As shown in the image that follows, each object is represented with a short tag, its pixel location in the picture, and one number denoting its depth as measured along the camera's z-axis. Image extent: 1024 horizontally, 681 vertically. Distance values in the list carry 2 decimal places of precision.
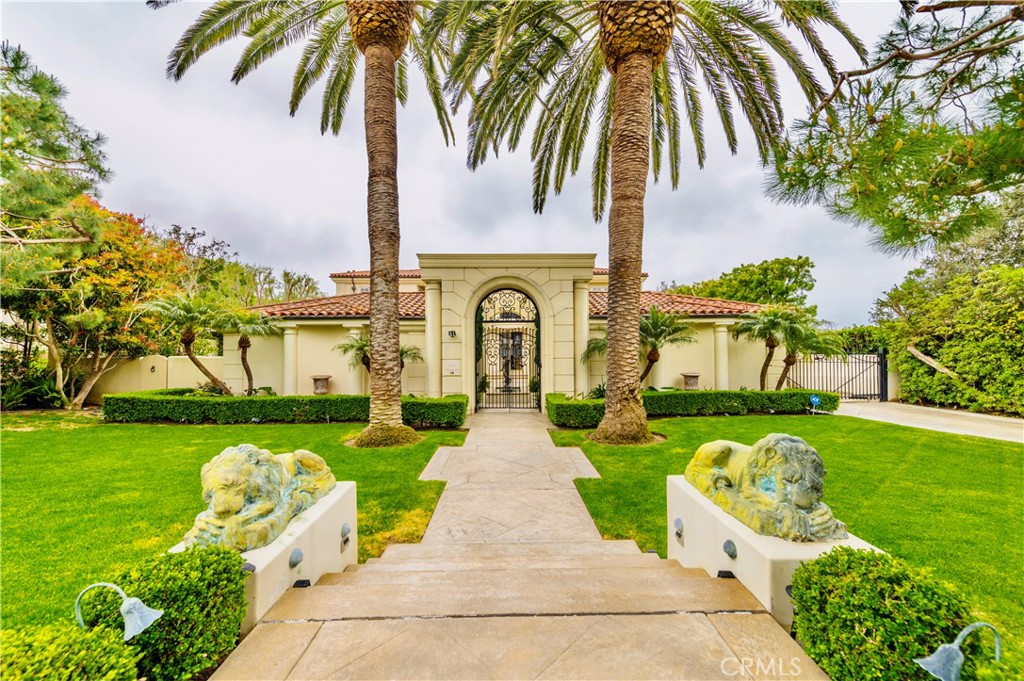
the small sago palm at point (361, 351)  13.32
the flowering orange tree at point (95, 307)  14.40
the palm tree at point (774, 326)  12.85
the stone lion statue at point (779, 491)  2.46
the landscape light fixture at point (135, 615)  1.66
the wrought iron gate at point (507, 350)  14.10
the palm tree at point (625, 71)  8.02
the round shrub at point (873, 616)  1.64
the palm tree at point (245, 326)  12.91
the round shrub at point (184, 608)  1.77
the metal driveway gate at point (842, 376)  17.45
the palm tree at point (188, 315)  12.17
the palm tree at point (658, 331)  12.76
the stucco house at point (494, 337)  13.03
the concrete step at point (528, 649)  1.89
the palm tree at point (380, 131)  8.64
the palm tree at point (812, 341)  12.77
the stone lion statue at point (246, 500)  2.48
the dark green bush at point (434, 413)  10.88
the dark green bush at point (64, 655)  1.36
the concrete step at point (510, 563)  3.41
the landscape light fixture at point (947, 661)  1.45
